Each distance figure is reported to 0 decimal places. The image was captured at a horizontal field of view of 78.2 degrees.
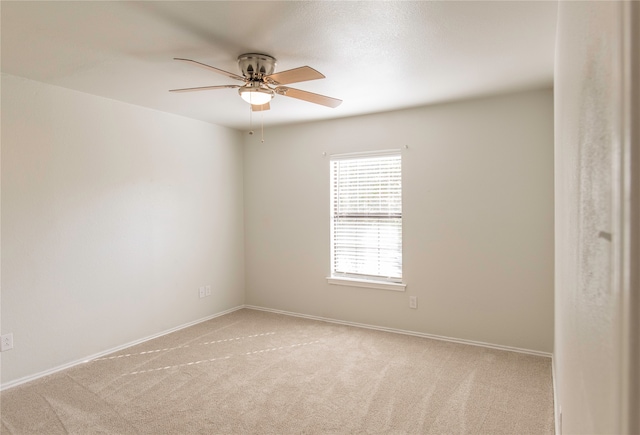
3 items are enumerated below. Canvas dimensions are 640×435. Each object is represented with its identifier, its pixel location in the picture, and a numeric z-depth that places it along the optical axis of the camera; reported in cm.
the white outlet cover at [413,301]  421
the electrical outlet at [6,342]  304
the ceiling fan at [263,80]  253
